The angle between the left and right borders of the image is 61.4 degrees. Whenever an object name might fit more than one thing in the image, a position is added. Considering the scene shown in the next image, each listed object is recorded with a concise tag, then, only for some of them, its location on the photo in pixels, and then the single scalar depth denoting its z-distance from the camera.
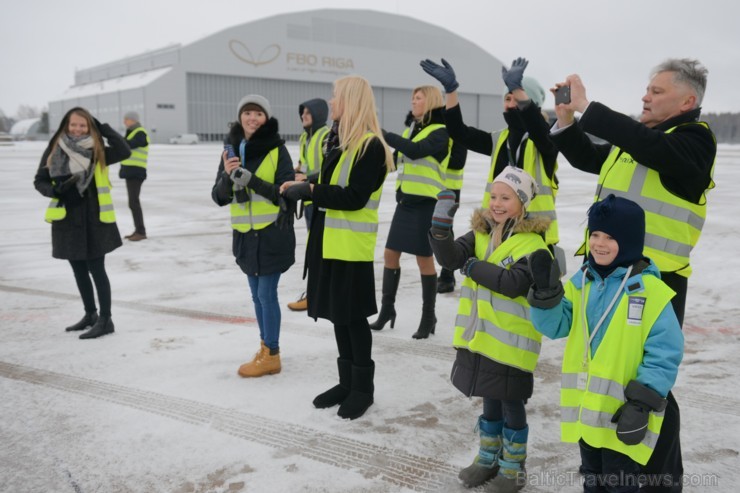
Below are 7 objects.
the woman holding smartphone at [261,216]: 3.94
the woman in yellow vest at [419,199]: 4.86
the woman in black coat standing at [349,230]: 3.38
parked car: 51.78
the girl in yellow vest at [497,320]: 2.57
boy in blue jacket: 2.08
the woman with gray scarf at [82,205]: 4.72
